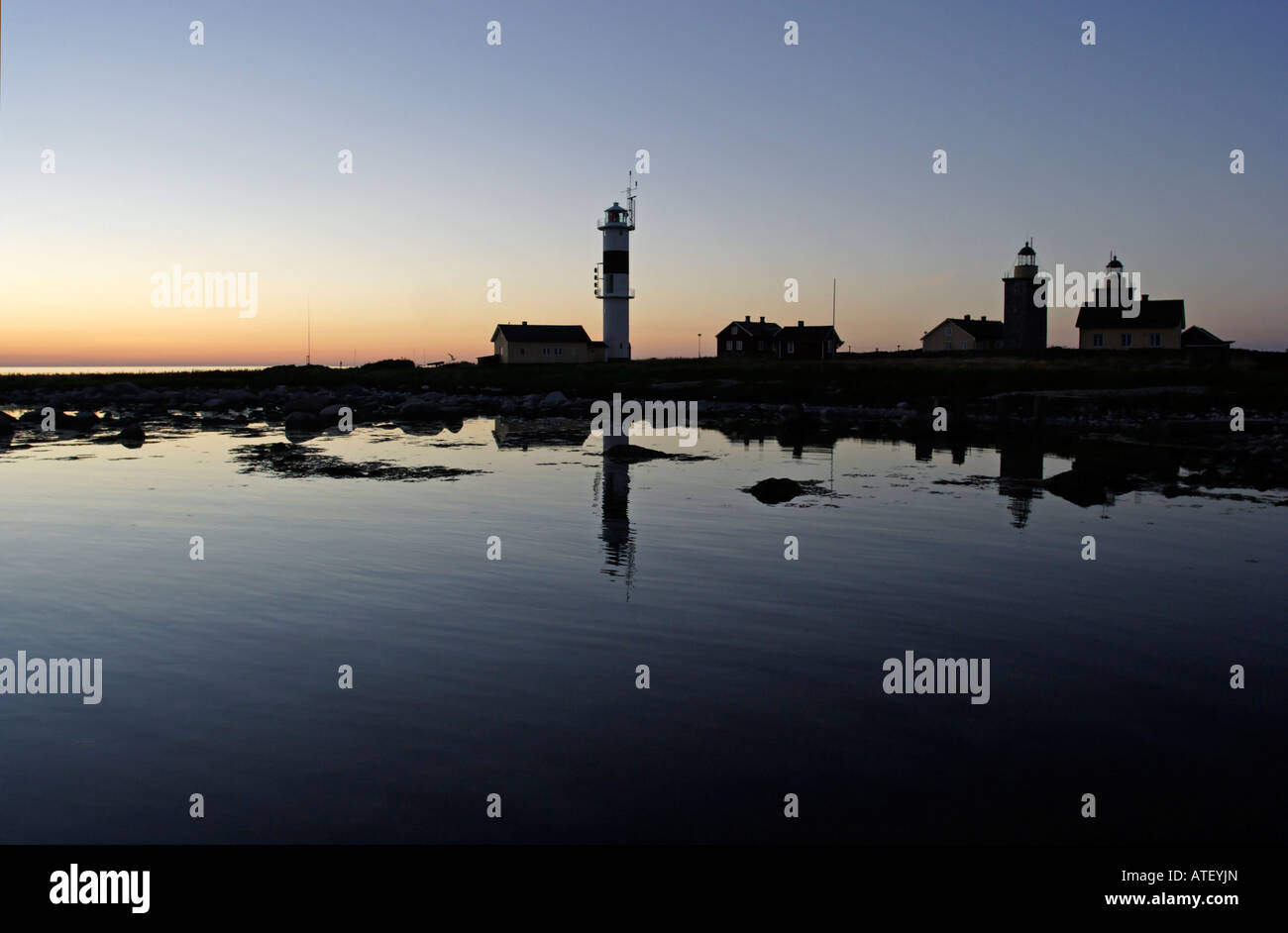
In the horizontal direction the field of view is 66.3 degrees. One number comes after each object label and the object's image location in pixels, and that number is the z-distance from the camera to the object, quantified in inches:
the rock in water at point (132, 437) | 1277.1
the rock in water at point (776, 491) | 772.0
